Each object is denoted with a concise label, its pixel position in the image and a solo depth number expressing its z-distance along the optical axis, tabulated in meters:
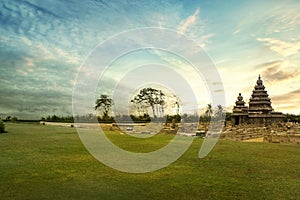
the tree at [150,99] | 38.48
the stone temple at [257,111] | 43.72
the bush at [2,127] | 26.25
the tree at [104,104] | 45.44
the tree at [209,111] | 62.58
